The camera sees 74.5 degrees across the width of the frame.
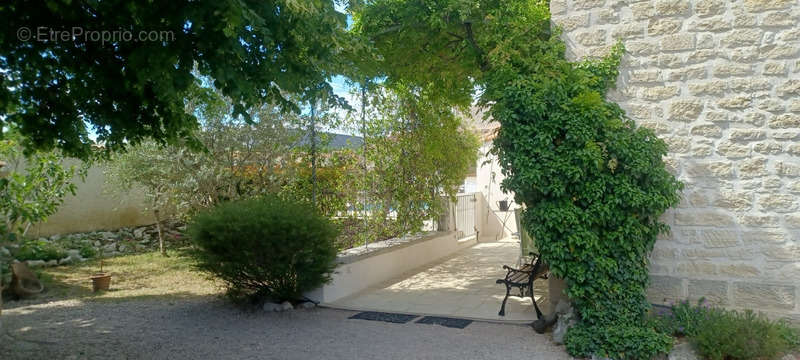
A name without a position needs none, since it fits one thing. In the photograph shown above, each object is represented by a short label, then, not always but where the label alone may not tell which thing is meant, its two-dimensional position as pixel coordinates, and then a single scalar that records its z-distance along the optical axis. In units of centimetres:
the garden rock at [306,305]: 594
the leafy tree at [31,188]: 585
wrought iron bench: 521
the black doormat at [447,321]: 520
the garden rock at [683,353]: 409
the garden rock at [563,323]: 455
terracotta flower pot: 701
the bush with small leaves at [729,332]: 386
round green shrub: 544
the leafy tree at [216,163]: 842
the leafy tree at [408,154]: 787
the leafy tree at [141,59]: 340
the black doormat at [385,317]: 545
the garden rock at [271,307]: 578
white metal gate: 1060
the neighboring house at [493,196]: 1199
